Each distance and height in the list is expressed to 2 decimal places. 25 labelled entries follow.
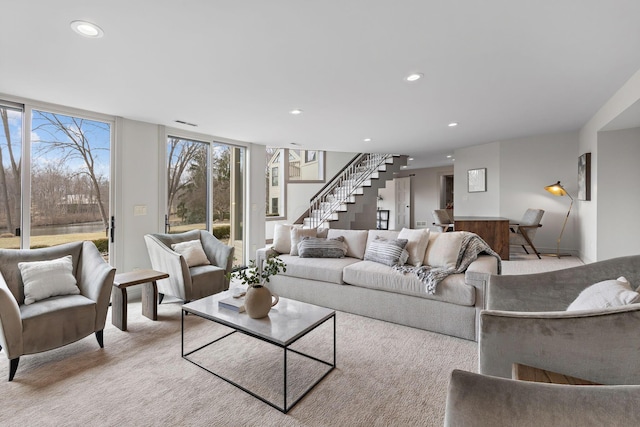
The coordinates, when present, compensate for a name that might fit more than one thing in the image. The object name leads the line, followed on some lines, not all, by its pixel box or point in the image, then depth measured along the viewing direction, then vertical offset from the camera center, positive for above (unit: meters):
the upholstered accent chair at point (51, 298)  2.19 -0.72
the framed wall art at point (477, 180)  7.27 +0.74
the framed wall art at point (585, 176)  5.15 +0.60
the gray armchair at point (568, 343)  1.18 -0.53
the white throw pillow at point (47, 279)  2.56 -0.58
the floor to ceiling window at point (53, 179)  3.36 +0.35
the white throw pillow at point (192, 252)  3.89 -0.52
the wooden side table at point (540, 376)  1.24 -0.66
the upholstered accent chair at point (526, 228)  5.94 -0.30
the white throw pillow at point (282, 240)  4.41 -0.41
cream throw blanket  2.92 -0.56
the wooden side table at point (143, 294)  3.07 -0.86
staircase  8.16 +0.41
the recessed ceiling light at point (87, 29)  1.98 +1.16
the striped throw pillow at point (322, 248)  3.98 -0.47
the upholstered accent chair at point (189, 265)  3.51 -0.66
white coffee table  2.00 -0.78
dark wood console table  5.81 -0.34
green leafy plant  2.41 -0.49
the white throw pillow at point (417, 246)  3.46 -0.38
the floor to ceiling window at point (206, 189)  4.82 +0.35
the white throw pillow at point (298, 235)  4.23 -0.33
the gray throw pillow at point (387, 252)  3.43 -0.45
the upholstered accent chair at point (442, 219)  7.09 -0.17
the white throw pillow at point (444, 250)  3.23 -0.41
